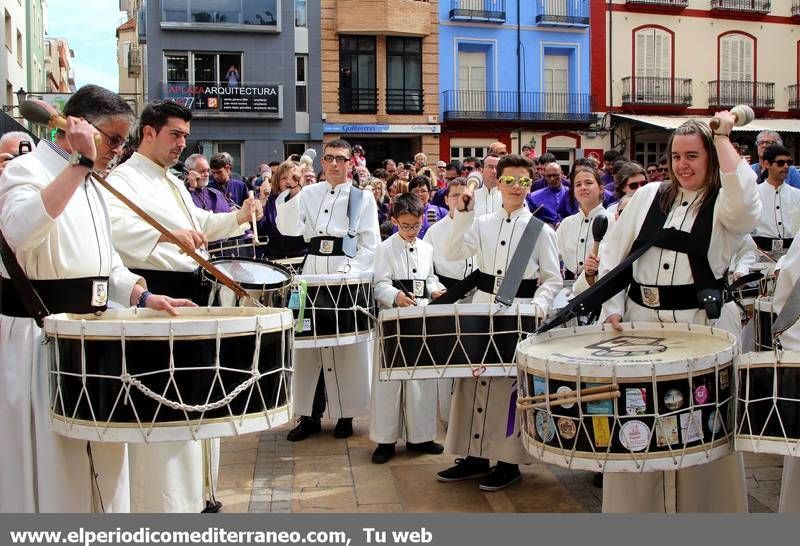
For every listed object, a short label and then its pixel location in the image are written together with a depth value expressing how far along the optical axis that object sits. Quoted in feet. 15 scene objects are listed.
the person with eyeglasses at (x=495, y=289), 16.89
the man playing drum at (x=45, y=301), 11.23
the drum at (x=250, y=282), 14.53
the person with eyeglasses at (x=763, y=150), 27.20
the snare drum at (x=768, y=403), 9.91
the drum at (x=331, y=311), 19.22
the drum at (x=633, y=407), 10.25
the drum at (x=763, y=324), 15.23
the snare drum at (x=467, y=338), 14.67
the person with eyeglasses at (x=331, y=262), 21.70
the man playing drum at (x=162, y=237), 13.65
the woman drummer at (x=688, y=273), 12.75
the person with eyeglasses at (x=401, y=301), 19.56
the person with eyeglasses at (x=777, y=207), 25.41
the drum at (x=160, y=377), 10.12
